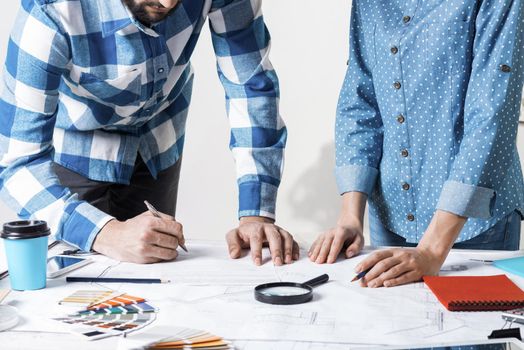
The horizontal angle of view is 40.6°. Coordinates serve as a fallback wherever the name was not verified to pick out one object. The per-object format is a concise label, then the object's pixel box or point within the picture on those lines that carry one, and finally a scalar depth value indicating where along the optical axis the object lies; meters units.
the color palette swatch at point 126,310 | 1.11
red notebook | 1.14
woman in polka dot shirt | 1.41
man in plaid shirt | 1.42
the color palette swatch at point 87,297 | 1.16
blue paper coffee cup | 1.20
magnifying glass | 1.15
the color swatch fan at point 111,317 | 1.03
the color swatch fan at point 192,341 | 0.96
